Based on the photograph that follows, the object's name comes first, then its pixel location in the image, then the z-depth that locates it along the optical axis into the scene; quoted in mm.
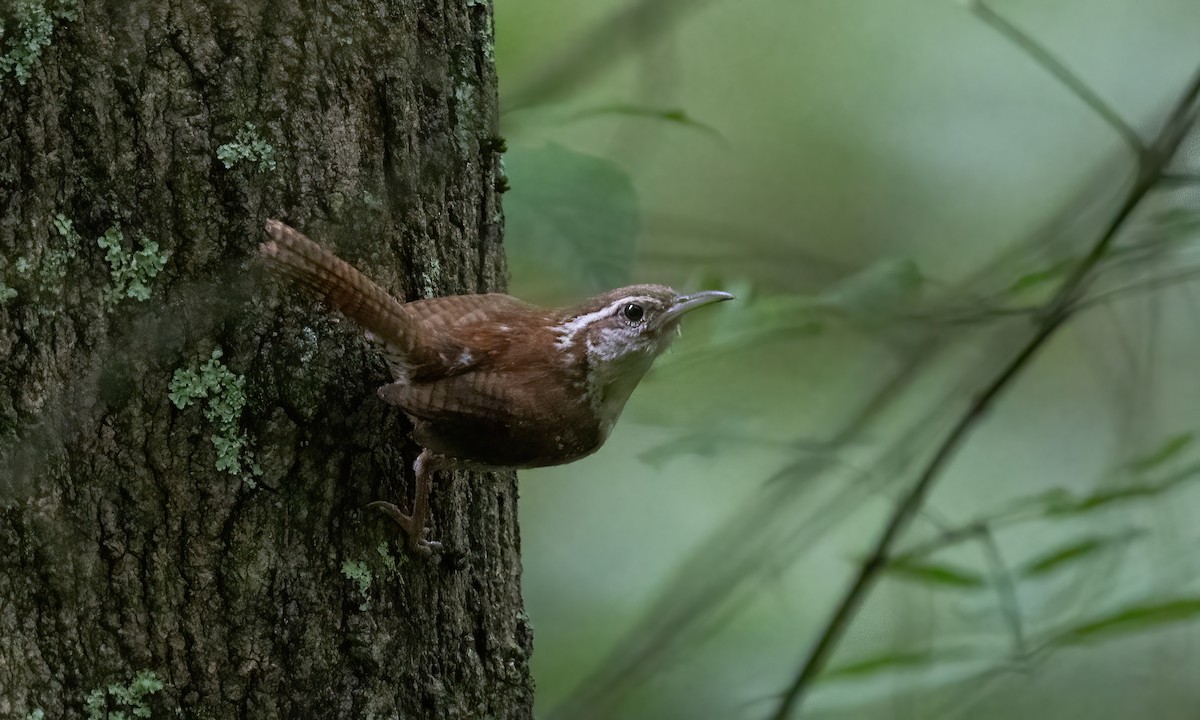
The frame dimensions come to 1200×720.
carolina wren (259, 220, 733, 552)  4082
